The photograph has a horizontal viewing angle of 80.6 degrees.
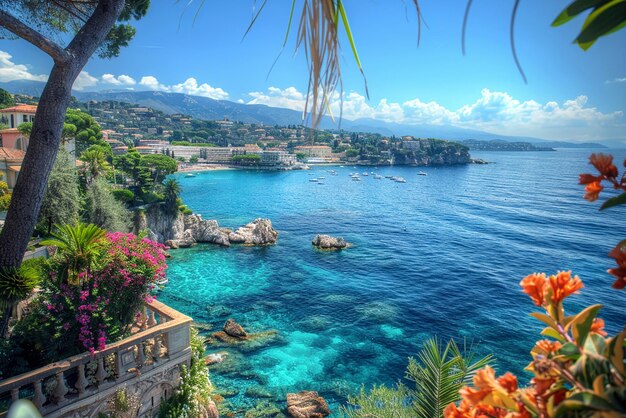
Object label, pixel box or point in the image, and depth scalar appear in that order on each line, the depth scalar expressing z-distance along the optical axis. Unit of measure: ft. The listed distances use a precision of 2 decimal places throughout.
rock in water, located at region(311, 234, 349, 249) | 108.27
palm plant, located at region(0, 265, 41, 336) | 17.85
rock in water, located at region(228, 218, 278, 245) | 111.45
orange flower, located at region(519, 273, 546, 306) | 3.65
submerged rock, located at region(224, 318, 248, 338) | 56.03
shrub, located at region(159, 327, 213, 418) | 23.98
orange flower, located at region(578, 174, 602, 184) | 3.58
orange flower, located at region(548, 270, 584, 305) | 3.54
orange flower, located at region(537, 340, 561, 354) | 3.65
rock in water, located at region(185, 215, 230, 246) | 110.32
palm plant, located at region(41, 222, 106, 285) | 20.88
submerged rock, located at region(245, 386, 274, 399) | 42.68
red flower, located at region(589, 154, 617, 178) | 3.34
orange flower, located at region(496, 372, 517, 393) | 3.40
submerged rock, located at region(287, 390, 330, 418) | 39.14
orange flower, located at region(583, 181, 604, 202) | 3.57
